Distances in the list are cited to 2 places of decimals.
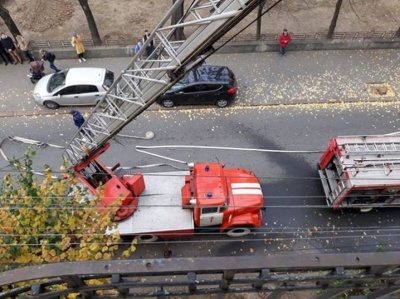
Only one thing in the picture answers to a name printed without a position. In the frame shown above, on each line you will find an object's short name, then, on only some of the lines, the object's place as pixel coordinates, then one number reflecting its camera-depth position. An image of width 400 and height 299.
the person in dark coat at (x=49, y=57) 18.31
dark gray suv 17.19
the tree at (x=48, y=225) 9.38
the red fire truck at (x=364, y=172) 13.13
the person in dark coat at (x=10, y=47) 18.64
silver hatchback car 17.20
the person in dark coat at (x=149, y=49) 15.85
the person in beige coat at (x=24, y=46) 18.89
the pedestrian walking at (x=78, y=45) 18.77
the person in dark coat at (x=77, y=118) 14.50
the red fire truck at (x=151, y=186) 10.74
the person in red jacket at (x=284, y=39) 19.30
